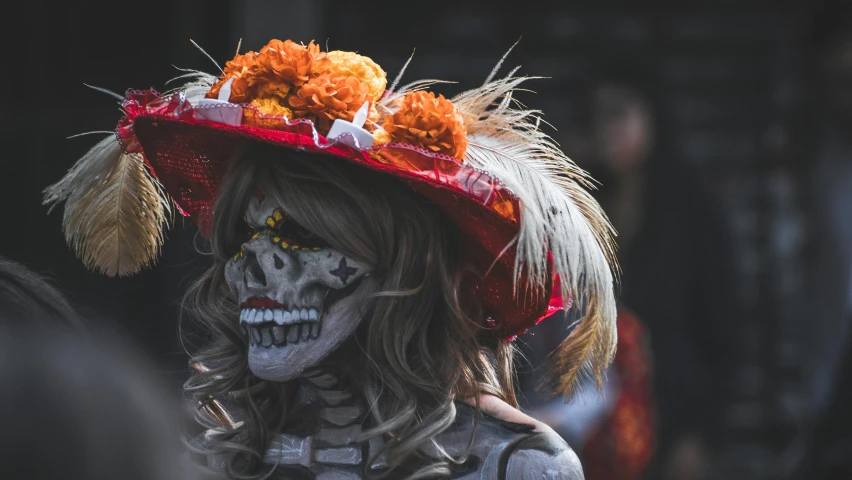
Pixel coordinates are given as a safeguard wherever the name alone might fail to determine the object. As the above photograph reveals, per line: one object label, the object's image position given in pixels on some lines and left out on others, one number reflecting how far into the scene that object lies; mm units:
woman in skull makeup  4707
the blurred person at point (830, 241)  5887
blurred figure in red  7770
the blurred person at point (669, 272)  8937
